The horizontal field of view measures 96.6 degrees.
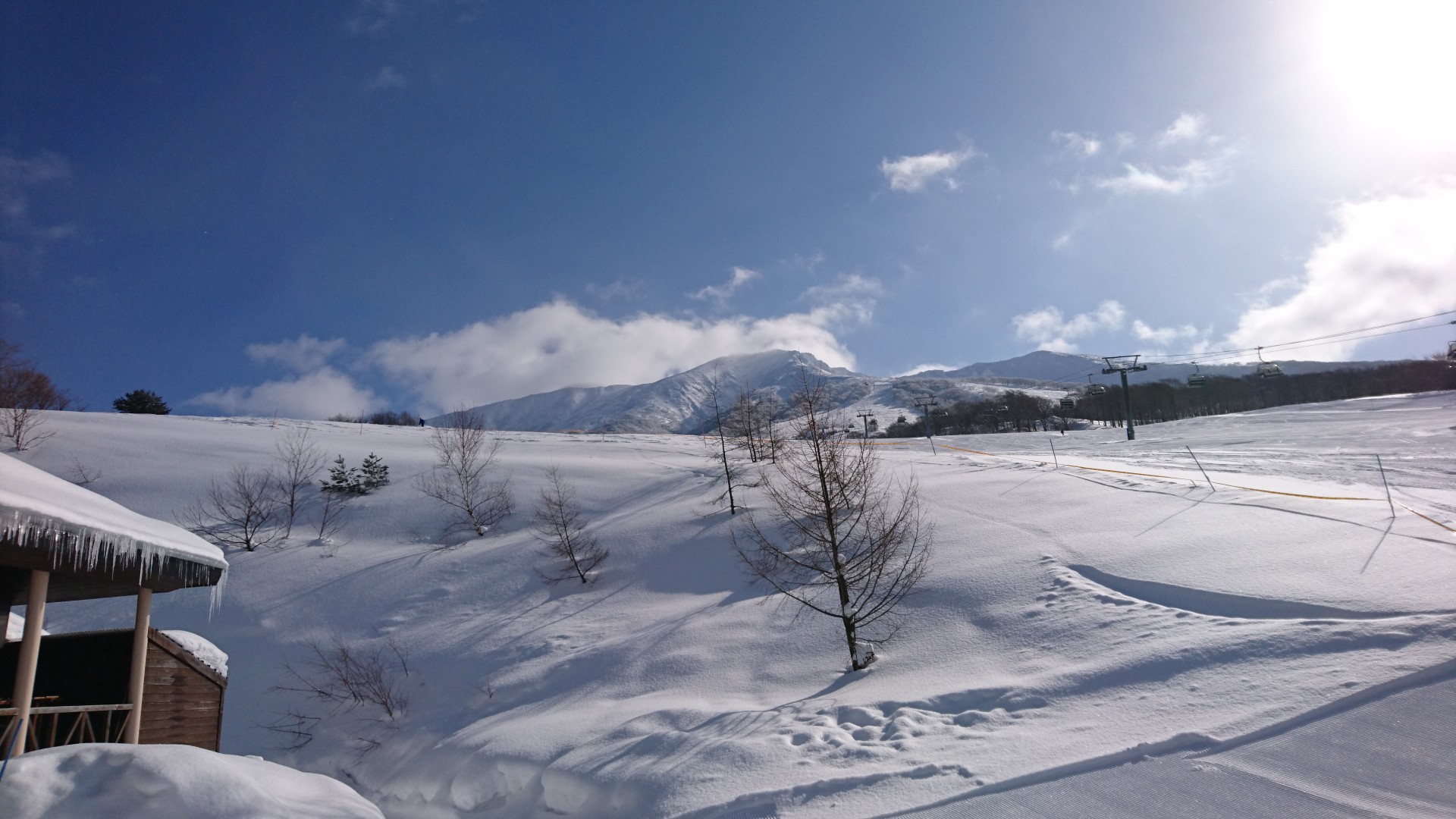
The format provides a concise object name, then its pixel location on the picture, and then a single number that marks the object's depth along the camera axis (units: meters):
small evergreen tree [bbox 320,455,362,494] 33.69
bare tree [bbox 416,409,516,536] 32.09
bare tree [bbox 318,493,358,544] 30.30
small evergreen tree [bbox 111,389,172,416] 57.44
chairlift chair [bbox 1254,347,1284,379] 47.56
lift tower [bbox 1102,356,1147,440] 52.03
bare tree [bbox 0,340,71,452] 34.88
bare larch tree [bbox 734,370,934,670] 13.76
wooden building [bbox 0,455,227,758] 5.75
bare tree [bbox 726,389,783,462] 38.16
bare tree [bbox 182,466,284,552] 28.84
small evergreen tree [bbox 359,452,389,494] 35.03
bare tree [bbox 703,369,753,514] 29.48
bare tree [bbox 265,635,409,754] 18.31
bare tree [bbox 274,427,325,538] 32.50
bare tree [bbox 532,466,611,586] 25.06
